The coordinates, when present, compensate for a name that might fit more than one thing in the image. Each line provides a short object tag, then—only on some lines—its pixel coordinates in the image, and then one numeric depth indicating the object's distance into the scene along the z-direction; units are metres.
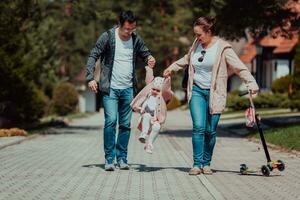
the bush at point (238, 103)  46.09
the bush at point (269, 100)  45.56
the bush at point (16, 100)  25.17
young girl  10.99
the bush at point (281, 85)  48.98
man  10.88
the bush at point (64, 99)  56.02
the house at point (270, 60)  52.95
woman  10.35
